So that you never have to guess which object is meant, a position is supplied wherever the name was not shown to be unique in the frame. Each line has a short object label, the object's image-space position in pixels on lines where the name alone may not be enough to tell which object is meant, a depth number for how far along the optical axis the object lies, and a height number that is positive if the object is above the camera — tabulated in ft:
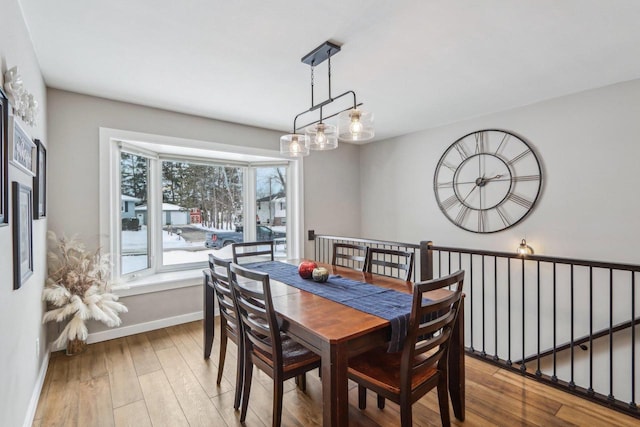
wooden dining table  4.56 -1.97
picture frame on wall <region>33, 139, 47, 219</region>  7.09 +0.67
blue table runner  5.16 -1.75
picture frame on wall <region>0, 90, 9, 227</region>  4.38 +0.76
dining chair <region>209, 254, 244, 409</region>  6.54 -2.42
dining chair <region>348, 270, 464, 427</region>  4.82 -2.68
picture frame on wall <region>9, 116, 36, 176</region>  4.87 +1.14
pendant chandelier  7.06 +1.97
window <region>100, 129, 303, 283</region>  10.68 +0.43
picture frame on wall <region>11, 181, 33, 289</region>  5.27 -0.38
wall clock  11.30 +1.15
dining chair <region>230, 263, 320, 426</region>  5.48 -2.63
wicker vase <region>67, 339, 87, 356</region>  9.17 -3.93
